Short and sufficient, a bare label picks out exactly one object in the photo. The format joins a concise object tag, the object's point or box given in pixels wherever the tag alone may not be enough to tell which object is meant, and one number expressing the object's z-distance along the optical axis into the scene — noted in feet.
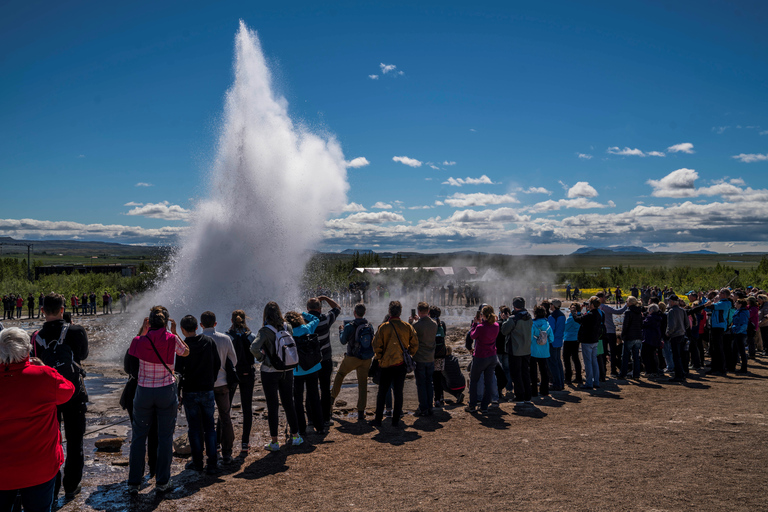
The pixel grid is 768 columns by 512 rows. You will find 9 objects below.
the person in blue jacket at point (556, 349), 34.65
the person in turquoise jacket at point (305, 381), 23.82
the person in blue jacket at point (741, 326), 40.11
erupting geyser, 68.59
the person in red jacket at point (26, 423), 11.48
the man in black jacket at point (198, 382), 19.43
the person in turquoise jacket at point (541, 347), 31.42
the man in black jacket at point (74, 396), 16.81
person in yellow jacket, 26.17
